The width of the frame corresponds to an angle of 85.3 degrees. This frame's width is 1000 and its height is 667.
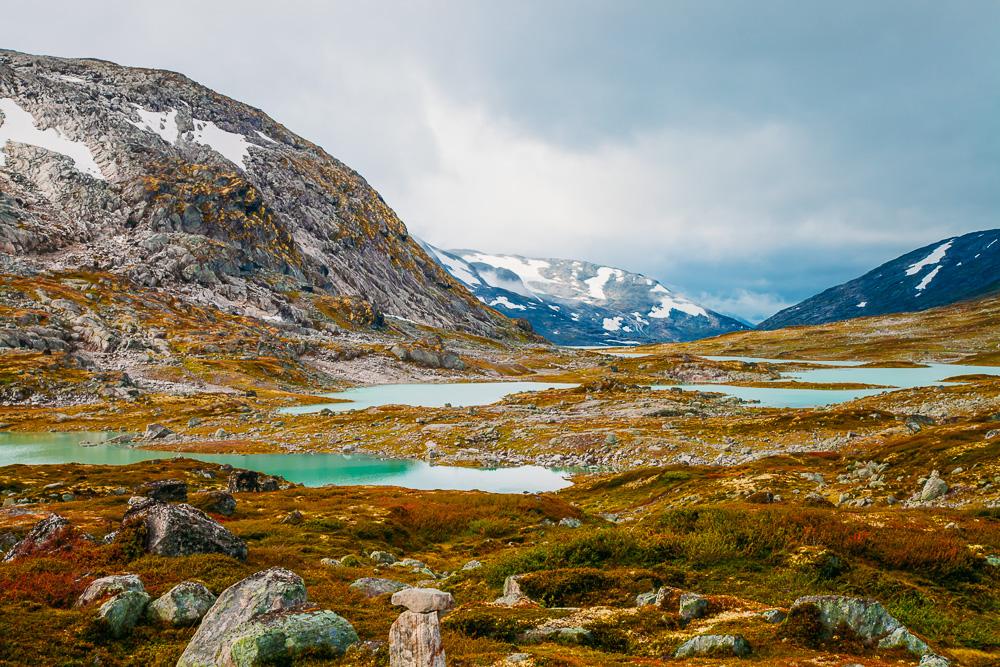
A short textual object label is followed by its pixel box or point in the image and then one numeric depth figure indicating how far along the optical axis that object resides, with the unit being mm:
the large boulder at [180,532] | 19047
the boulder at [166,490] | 32609
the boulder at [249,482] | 49525
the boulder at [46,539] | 19281
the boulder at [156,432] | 87250
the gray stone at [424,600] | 14492
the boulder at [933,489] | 31797
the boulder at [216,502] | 35156
